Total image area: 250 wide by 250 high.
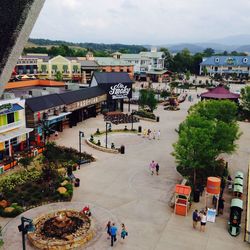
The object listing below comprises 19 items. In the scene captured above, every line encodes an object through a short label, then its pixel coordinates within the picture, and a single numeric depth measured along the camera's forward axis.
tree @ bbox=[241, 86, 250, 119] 51.97
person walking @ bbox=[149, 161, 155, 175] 26.42
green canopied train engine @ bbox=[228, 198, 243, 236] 17.34
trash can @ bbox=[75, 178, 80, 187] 23.23
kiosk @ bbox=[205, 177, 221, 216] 20.17
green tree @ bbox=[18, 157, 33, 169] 24.77
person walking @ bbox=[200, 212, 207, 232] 17.71
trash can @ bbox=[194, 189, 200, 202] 21.34
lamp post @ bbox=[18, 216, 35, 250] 13.23
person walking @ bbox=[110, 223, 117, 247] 16.06
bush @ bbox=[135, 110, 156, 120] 49.70
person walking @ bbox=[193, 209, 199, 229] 17.78
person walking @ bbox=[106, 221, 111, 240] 16.58
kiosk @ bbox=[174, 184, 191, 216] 19.47
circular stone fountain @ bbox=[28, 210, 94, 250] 15.78
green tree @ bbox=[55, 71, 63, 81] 77.31
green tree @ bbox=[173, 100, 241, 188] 22.66
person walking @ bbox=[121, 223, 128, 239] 16.48
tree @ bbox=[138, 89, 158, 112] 52.47
